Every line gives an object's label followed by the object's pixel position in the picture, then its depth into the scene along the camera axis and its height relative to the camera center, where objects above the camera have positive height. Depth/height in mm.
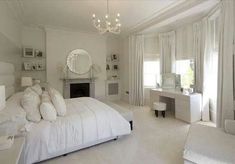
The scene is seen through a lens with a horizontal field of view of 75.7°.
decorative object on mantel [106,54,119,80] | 6697 +540
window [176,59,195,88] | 4590 +221
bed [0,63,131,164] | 2107 -835
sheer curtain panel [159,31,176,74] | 5094 +914
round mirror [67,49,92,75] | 5727 +655
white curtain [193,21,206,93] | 4020 +767
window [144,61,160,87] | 5805 +198
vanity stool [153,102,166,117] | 4344 -816
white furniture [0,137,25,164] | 1266 -679
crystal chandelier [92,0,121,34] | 3188 +1755
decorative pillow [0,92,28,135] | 1838 -536
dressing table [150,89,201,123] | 3848 -732
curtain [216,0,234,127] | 2766 +310
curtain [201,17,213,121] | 3852 +228
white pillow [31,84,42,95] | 3514 -254
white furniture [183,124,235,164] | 1633 -827
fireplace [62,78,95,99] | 5617 -356
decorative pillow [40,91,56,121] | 2359 -521
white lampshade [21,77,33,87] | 4277 -77
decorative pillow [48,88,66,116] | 2570 -449
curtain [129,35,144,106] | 5797 +396
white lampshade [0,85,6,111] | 1535 -188
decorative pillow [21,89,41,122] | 2281 -450
